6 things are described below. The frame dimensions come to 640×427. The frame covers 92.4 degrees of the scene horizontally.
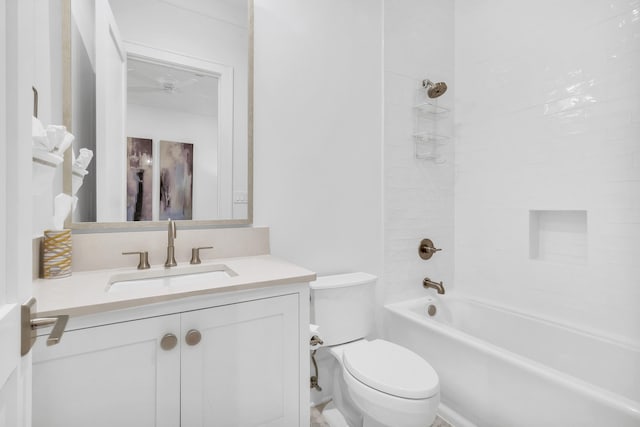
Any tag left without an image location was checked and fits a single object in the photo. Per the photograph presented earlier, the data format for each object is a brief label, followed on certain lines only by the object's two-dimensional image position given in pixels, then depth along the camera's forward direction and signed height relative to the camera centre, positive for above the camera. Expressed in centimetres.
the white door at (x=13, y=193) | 44 +3
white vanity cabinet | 81 -47
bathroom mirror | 124 +45
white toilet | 118 -68
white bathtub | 116 -73
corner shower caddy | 214 +60
